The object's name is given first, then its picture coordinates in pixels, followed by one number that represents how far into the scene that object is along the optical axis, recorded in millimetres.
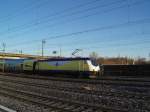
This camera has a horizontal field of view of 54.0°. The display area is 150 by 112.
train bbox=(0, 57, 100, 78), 18236
